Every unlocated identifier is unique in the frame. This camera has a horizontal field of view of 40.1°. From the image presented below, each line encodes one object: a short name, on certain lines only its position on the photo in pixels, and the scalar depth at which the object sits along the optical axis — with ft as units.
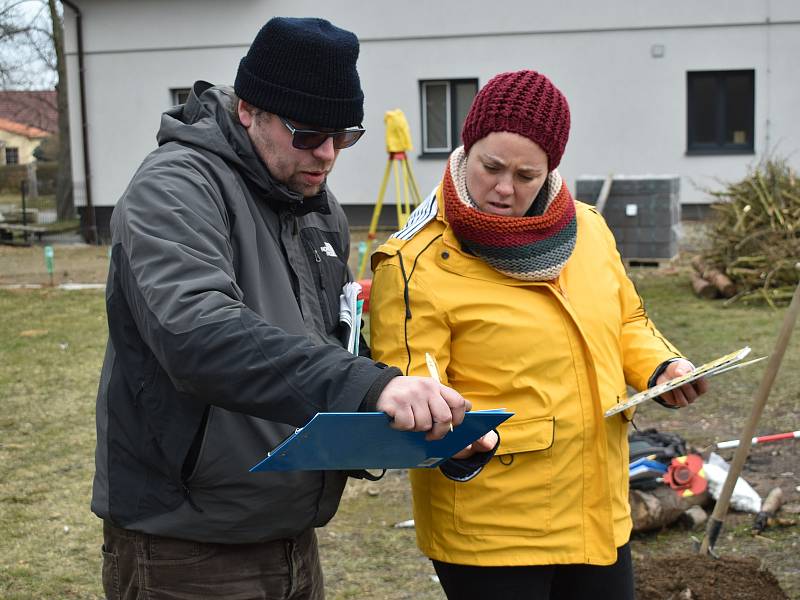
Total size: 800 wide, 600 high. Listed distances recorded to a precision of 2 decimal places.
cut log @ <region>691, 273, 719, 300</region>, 37.81
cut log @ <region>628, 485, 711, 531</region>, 15.94
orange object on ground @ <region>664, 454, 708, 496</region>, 16.67
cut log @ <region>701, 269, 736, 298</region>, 37.35
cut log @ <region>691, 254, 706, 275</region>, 39.91
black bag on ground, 16.44
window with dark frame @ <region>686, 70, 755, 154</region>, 63.10
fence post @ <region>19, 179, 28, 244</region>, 67.36
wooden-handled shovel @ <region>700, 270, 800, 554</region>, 12.55
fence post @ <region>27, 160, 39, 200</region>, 117.19
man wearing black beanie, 5.83
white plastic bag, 16.81
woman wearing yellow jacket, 8.30
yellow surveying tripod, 48.14
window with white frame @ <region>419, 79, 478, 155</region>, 65.41
